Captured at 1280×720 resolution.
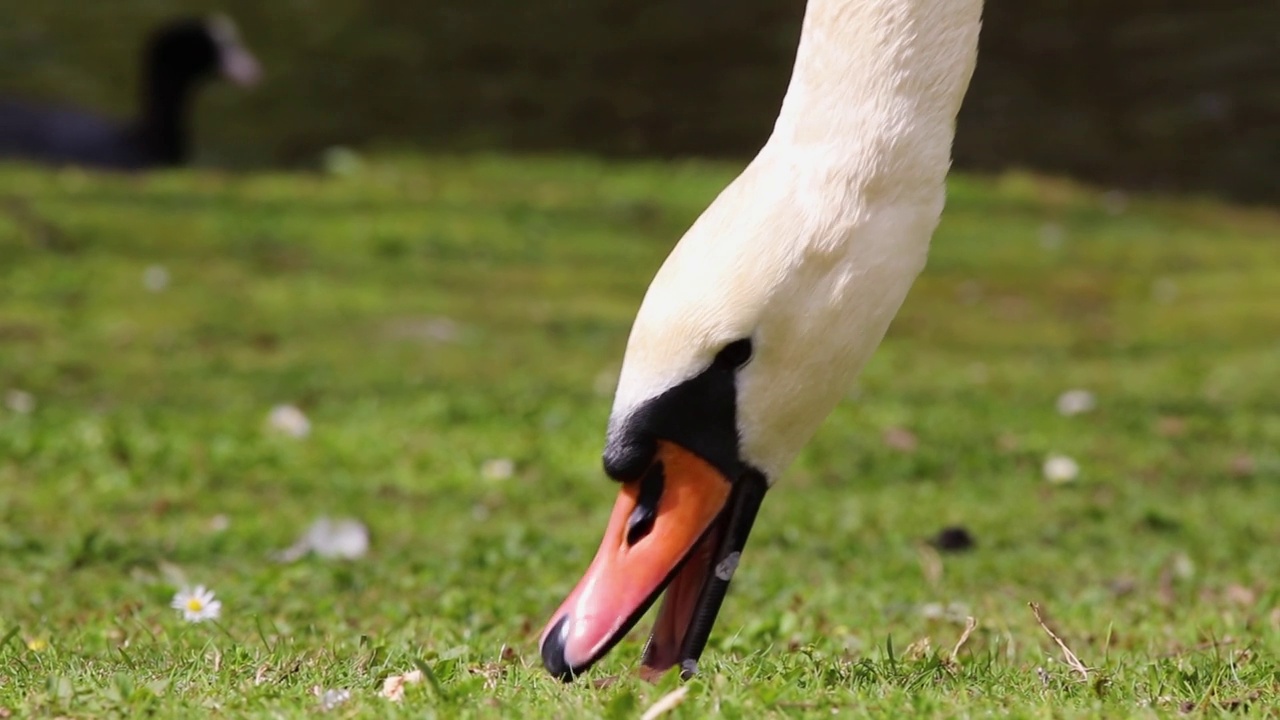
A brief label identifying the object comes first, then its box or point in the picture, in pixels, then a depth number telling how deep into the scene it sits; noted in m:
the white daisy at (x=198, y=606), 7.24
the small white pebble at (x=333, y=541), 10.16
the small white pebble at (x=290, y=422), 13.66
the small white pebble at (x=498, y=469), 12.71
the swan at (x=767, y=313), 5.60
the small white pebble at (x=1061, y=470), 13.11
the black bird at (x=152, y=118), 25.56
